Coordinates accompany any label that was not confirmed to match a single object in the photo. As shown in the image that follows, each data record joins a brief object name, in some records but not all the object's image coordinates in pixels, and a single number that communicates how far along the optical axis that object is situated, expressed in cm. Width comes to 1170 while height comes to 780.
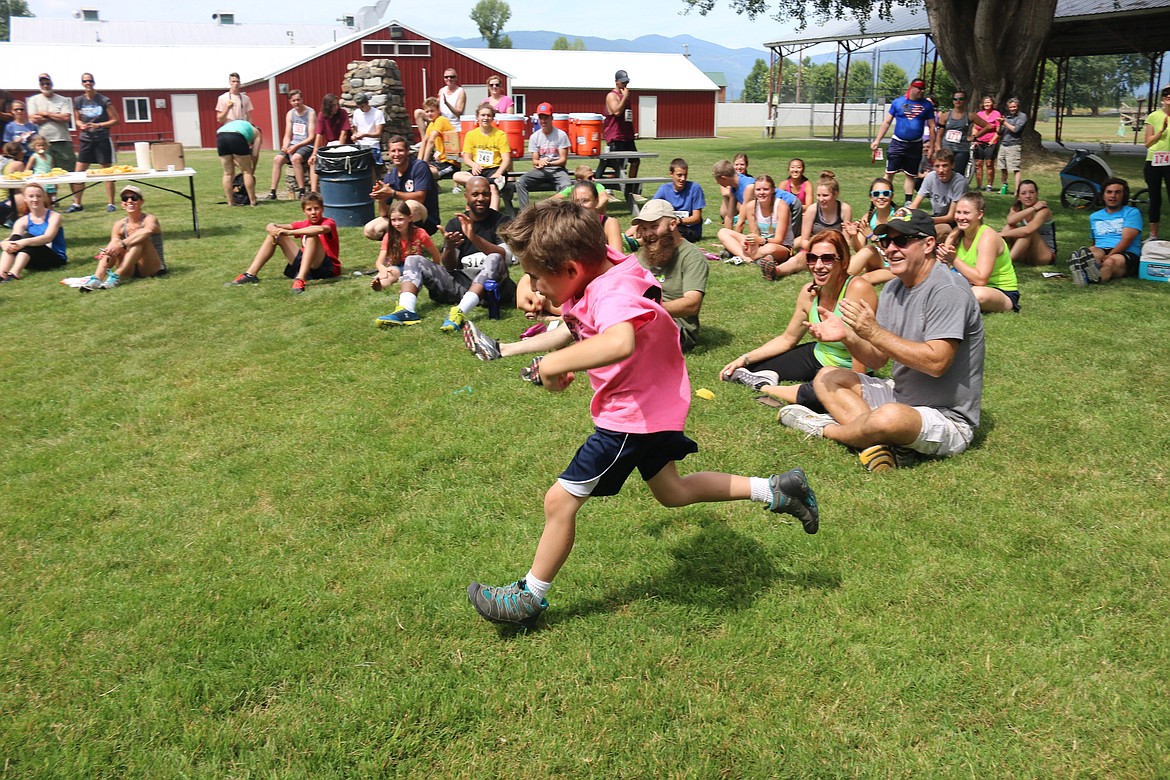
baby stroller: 1466
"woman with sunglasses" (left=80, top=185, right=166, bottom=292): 1042
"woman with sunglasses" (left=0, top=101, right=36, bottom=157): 1530
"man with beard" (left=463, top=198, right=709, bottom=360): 694
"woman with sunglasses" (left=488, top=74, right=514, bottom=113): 1621
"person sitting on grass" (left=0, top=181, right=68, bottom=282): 1091
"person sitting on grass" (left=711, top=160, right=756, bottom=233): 1205
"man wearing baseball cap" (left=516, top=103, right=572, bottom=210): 1368
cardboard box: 1258
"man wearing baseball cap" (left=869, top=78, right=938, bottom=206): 1513
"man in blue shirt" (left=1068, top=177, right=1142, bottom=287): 971
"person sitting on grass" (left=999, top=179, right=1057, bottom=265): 1030
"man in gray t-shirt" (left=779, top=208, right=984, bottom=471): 486
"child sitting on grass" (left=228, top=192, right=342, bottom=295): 1009
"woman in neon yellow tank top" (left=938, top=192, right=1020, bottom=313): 820
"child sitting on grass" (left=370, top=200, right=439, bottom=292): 930
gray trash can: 1348
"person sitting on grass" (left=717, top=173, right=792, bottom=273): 1066
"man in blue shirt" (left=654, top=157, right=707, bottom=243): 1179
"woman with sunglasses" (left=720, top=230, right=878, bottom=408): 604
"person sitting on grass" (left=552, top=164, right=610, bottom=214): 1209
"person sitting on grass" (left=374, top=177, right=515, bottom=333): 857
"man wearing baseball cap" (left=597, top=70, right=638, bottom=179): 1530
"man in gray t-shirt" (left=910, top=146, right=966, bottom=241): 1141
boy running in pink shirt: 313
